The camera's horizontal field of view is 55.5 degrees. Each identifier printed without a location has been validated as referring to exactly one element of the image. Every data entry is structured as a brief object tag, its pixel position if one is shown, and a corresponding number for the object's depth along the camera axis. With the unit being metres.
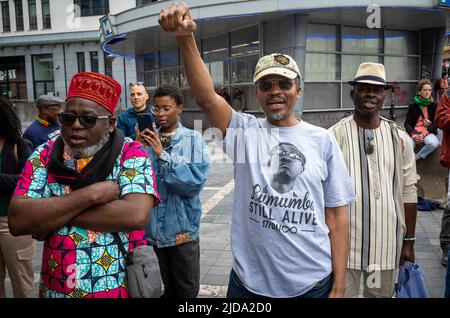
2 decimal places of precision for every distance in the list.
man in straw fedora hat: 2.70
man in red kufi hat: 1.93
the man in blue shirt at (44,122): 4.60
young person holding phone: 2.92
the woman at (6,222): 3.18
